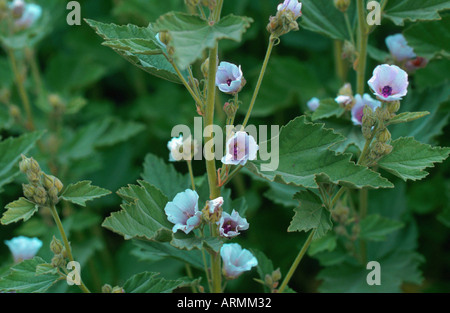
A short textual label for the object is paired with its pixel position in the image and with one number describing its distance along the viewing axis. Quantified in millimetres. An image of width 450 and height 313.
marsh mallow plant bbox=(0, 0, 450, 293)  992
